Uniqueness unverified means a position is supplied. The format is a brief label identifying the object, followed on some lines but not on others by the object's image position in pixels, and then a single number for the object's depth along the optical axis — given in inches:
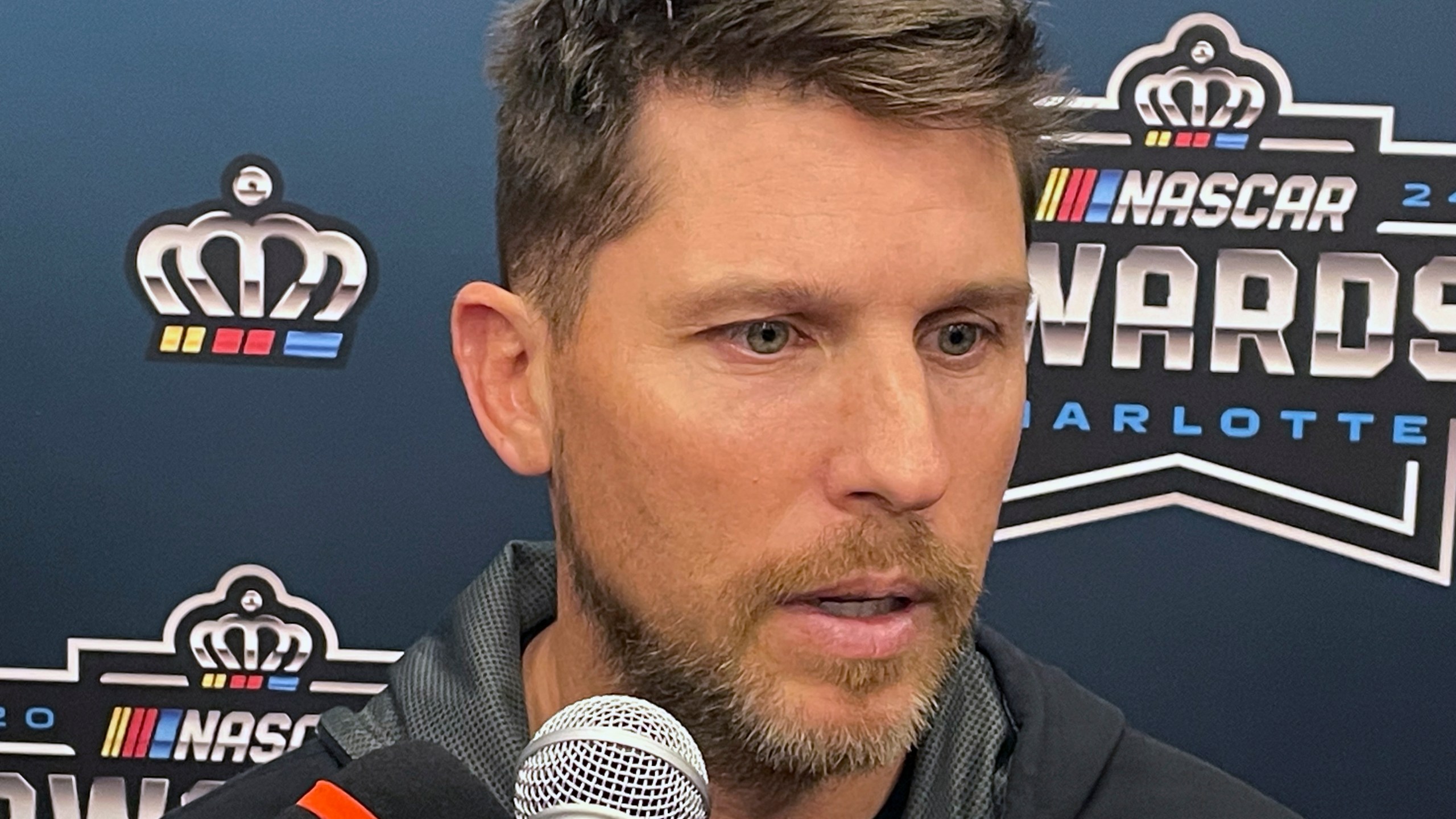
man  43.7
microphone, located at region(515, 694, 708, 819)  37.4
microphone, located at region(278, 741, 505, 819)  37.2
